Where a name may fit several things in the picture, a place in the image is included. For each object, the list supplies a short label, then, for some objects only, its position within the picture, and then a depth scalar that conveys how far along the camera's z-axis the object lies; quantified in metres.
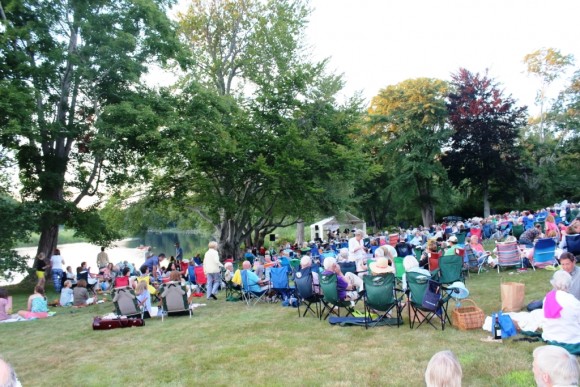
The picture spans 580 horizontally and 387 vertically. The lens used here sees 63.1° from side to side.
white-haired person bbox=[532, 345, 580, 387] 2.47
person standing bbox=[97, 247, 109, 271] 15.57
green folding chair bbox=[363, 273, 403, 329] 6.80
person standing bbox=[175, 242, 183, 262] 18.29
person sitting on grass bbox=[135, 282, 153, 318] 9.19
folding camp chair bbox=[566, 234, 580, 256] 9.58
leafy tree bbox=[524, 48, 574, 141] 35.91
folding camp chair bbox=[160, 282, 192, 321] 9.09
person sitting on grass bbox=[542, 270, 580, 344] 4.78
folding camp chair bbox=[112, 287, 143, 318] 8.74
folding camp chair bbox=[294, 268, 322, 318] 8.20
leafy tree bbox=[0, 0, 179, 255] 14.54
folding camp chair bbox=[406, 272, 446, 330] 6.55
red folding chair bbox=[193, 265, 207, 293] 12.49
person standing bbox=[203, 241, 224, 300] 11.13
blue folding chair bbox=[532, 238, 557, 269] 10.50
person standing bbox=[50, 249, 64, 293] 14.74
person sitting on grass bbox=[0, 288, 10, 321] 9.84
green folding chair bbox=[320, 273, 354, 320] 7.47
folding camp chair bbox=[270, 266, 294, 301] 9.60
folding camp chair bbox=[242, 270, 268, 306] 10.00
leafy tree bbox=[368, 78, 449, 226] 30.86
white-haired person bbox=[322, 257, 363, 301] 7.70
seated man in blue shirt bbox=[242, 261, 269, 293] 10.05
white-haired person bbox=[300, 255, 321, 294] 8.37
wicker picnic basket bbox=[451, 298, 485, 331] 6.34
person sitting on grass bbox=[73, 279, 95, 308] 11.62
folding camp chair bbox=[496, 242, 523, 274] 10.84
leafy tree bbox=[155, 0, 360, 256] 18.23
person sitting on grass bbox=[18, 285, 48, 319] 10.13
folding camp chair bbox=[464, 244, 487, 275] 11.21
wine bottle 5.70
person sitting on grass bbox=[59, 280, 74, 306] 11.96
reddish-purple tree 30.02
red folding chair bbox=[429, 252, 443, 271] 10.08
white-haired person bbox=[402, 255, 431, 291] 6.93
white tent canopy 26.59
